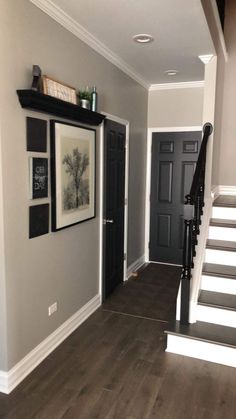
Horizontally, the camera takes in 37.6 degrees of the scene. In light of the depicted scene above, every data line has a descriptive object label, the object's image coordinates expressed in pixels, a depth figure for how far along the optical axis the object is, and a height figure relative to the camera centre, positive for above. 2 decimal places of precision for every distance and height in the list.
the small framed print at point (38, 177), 2.43 -0.07
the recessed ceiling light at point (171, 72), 4.21 +1.20
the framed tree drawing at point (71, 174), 2.70 -0.04
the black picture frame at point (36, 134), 2.37 +0.24
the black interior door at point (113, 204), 3.77 -0.40
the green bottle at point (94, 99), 3.09 +0.62
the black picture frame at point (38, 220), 2.47 -0.38
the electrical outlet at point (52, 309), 2.81 -1.15
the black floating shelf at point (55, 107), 2.22 +0.44
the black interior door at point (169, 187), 5.00 -0.26
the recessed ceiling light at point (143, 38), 3.02 +1.17
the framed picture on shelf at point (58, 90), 2.46 +0.59
